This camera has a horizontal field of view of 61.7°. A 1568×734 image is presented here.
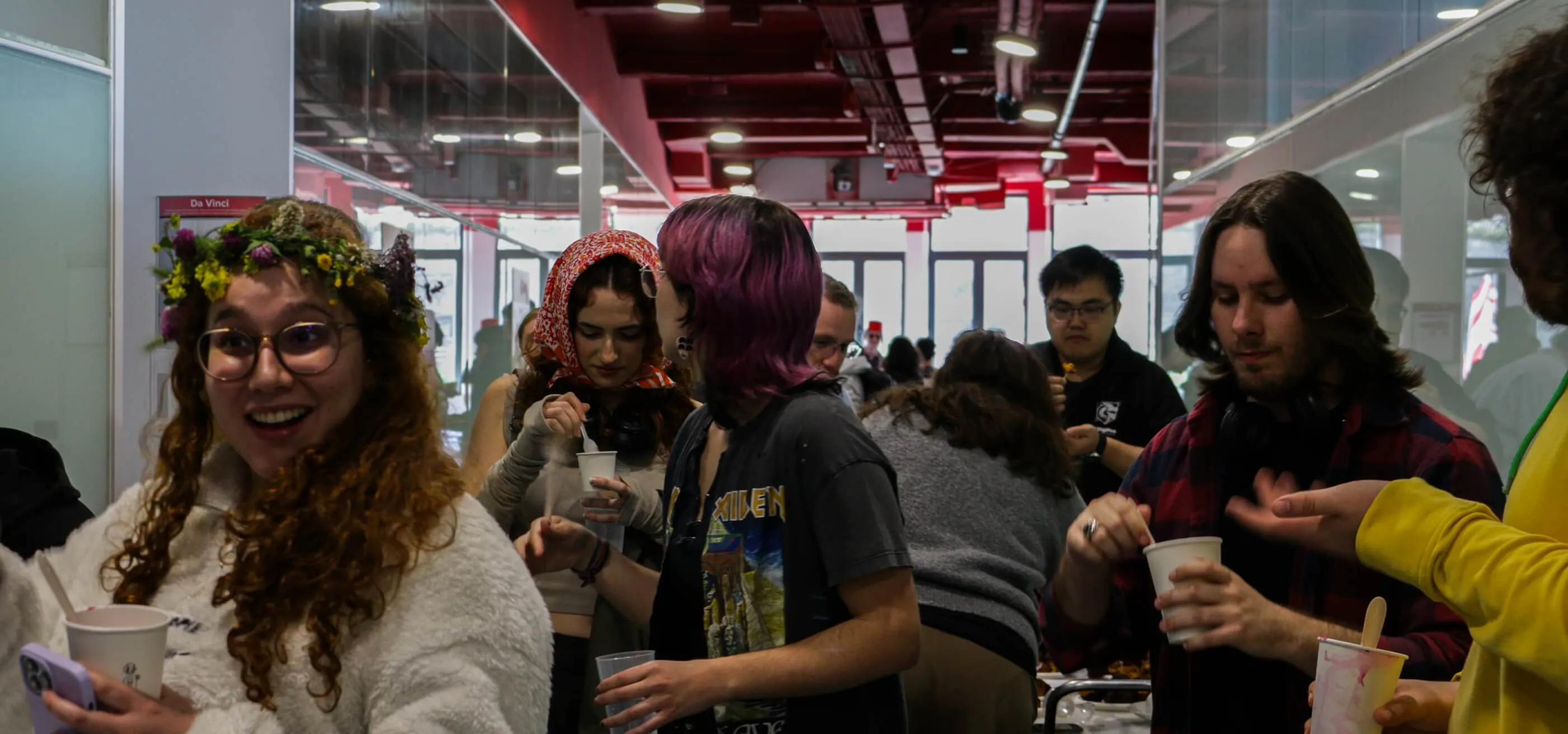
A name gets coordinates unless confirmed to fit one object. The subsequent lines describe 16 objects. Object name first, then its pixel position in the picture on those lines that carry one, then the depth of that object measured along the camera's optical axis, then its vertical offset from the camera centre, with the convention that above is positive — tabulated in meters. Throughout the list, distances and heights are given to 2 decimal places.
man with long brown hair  1.69 -0.17
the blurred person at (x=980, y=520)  2.79 -0.42
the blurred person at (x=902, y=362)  9.81 -0.25
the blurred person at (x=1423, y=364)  2.74 -0.07
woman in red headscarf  2.52 -0.18
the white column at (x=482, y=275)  6.73 +0.25
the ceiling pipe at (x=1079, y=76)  10.19 +2.37
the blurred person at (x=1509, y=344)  2.51 -0.01
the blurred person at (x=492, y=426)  2.92 -0.23
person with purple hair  1.71 -0.28
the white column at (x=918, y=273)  21.47 +0.93
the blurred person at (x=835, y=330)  4.50 -0.01
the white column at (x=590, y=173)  10.18 +1.23
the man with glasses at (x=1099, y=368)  4.11 -0.12
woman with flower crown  1.46 -0.26
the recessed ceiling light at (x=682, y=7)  9.03 +2.22
